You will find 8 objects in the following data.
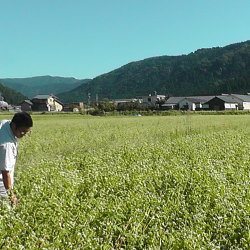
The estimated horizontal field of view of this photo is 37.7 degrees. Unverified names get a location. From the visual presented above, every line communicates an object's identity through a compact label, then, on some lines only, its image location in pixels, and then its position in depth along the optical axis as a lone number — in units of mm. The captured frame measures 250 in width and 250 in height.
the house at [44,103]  108750
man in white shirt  5594
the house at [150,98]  130425
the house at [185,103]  95250
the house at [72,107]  103112
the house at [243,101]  94312
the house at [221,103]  86000
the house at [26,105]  109625
